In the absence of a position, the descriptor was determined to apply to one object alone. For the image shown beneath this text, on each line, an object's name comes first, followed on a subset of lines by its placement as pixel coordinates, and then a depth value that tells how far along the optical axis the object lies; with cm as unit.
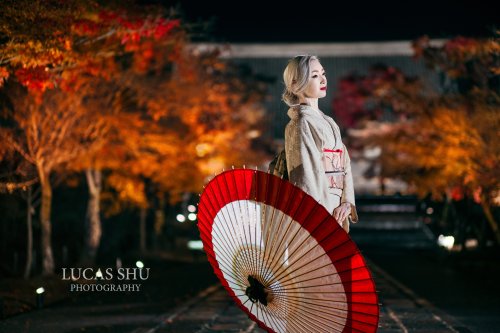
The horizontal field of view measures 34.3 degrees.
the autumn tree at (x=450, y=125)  1797
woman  546
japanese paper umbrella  488
